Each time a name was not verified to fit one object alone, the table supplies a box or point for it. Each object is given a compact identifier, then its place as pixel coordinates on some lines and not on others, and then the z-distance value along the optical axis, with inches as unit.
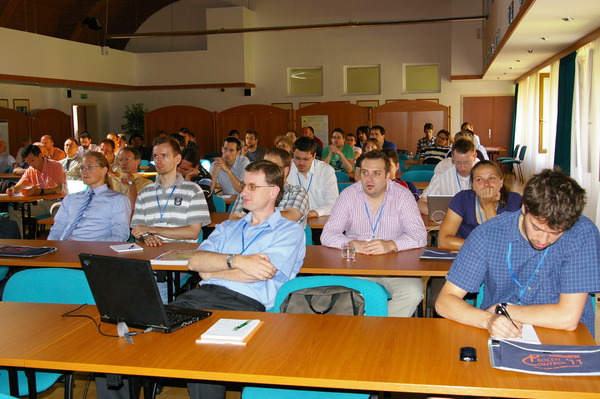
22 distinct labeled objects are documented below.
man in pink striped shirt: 157.1
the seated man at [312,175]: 238.5
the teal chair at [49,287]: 121.1
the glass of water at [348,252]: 145.6
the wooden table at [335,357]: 75.9
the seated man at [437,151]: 399.2
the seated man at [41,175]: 313.4
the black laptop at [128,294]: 90.5
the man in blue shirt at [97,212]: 181.5
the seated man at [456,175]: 210.8
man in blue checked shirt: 87.2
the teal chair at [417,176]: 321.1
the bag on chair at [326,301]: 107.8
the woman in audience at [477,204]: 153.7
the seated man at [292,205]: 177.8
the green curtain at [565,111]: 386.3
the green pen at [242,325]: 95.4
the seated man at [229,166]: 292.0
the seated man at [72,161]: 334.2
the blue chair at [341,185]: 288.7
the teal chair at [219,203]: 242.2
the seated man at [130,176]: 237.6
